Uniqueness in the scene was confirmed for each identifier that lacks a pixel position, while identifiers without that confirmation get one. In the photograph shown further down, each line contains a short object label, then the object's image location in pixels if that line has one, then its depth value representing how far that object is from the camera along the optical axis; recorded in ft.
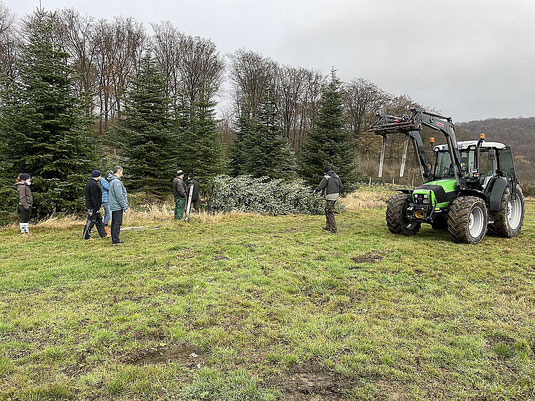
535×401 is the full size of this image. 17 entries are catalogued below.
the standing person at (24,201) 29.86
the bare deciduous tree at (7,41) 89.71
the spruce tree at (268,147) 60.59
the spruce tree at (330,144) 59.82
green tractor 26.32
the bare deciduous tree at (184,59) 111.75
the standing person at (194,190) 42.06
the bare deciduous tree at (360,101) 132.16
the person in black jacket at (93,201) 28.17
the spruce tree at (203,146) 54.08
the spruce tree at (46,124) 34.73
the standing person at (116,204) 25.77
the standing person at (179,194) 39.63
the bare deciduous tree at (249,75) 119.85
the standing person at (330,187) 30.32
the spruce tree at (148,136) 50.47
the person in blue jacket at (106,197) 29.94
